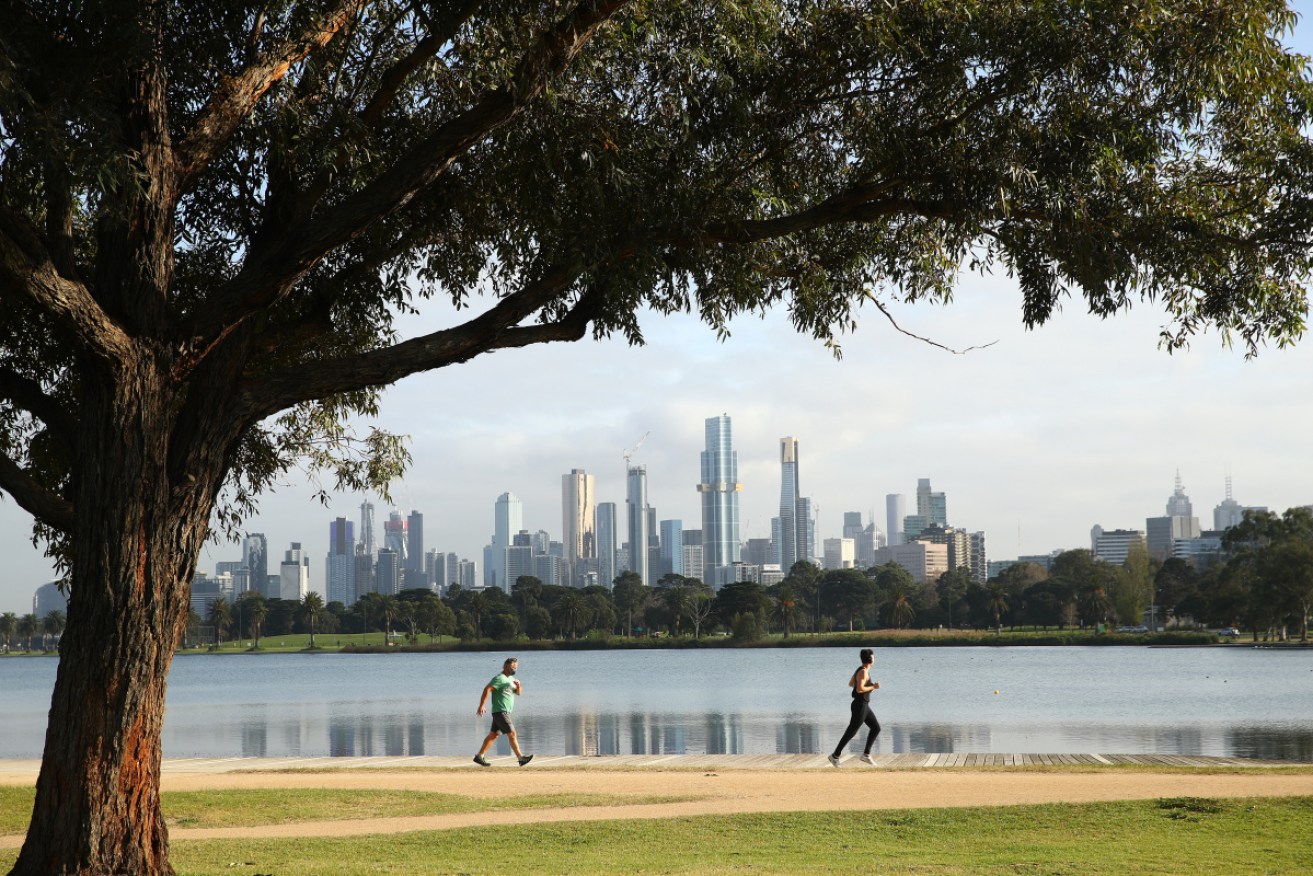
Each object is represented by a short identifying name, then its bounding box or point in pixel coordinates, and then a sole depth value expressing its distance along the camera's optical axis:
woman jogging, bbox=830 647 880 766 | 17.19
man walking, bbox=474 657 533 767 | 17.97
